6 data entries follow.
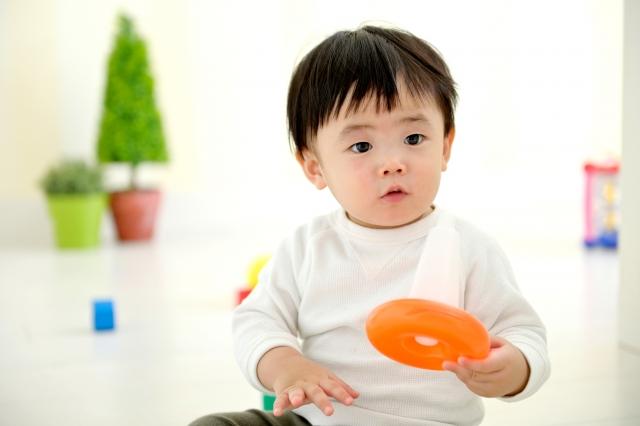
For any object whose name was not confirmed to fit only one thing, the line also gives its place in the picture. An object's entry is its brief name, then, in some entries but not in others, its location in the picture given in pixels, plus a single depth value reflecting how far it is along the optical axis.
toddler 1.05
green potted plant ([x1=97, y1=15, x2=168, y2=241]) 3.74
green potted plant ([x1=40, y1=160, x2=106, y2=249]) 3.71
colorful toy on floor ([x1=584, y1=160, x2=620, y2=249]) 3.19
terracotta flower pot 3.85
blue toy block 2.10
